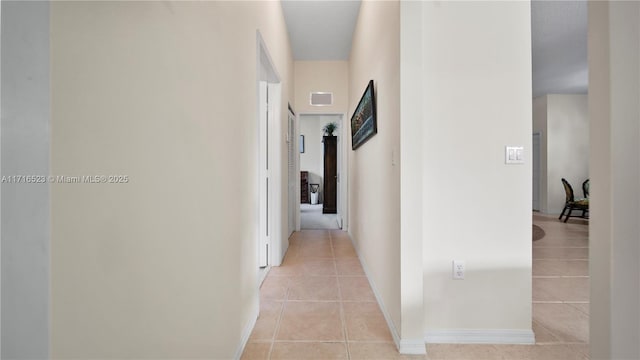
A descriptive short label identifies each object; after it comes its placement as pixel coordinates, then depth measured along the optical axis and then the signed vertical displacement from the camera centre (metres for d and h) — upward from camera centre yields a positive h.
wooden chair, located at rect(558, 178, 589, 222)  5.59 -0.51
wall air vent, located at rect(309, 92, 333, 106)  4.70 +1.31
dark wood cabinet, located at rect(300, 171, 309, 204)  8.94 -0.28
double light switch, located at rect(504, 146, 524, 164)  1.74 +0.14
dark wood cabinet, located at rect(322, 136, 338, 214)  6.57 +0.37
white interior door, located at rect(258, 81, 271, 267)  3.15 -0.13
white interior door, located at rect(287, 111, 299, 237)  4.21 +0.14
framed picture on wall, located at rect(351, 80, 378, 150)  2.42 +0.59
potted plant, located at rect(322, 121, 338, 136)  6.71 +1.17
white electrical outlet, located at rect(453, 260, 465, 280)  1.76 -0.56
